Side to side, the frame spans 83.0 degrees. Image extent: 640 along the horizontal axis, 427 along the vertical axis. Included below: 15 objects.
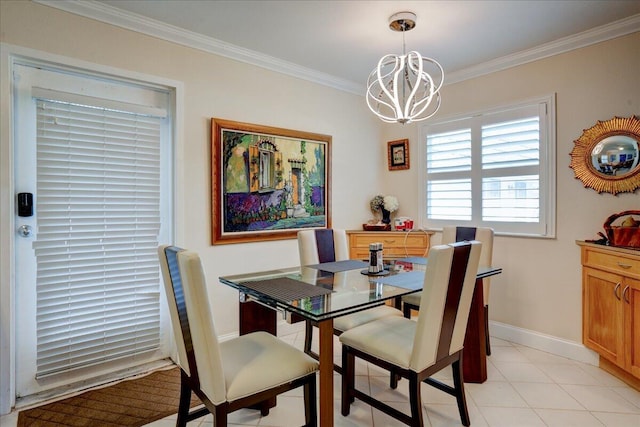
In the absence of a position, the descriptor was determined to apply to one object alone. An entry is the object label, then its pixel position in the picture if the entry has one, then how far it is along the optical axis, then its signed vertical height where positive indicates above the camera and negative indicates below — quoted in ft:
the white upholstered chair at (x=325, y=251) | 7.86 -0.98
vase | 13.15 -0.12
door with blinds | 7.34 -0.25
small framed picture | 13.11 +2.17
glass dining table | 5.18 -1.36
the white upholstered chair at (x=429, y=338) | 5.54 -2.16
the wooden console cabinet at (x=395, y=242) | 12.21 -0.99
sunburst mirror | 8.32 +1.38
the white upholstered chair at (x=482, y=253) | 9.07 -0.96
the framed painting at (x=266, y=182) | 9.65 +0.91
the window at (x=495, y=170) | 9.88 +1.30
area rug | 6.64 -3.82
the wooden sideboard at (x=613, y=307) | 7.43 -2.09
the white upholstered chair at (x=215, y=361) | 4.70 -2.22
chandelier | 7.15 +3.06
